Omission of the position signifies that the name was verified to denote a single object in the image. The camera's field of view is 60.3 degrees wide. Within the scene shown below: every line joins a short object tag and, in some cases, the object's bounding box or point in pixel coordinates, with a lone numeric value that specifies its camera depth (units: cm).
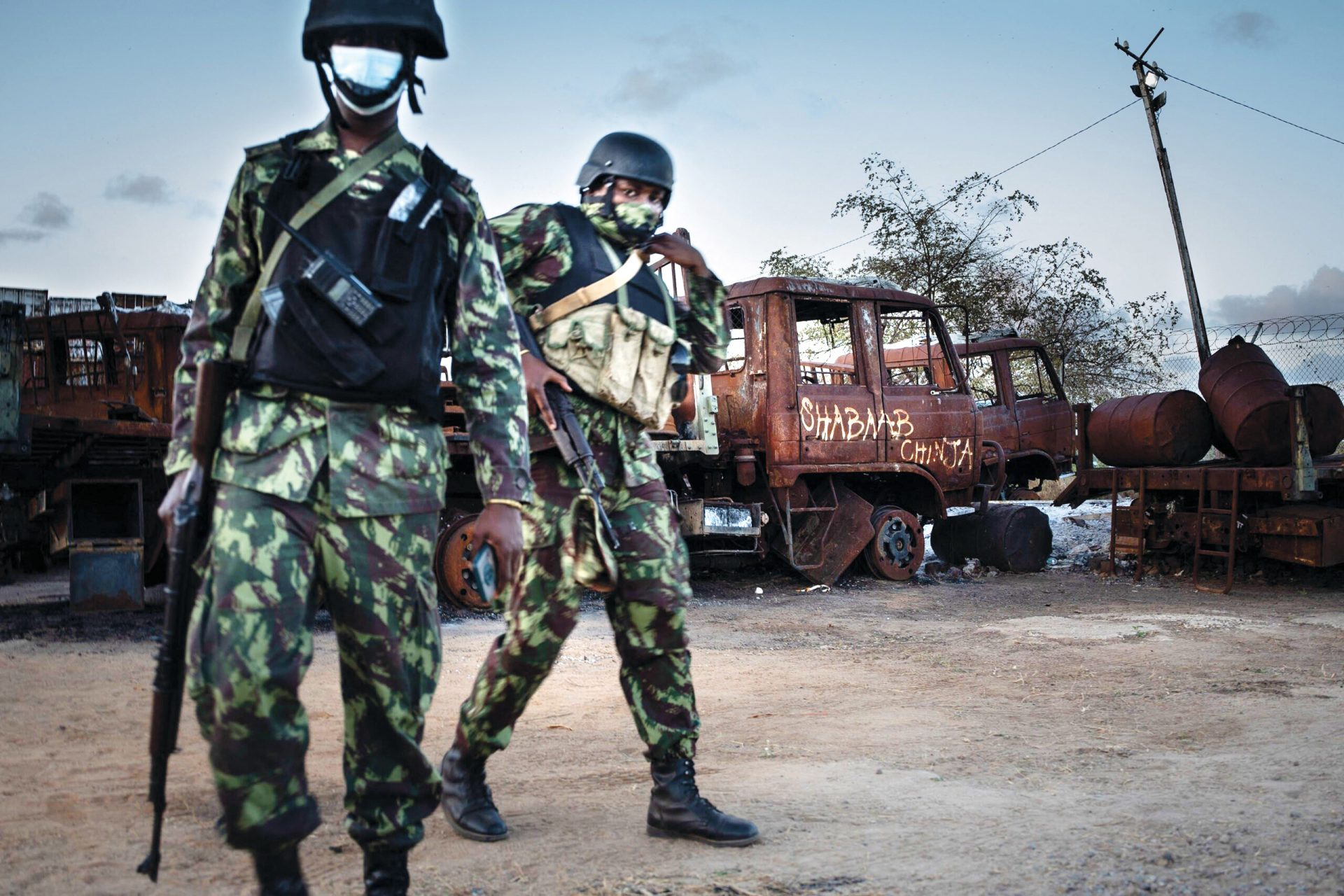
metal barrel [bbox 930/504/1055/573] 1157
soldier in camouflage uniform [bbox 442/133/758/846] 313
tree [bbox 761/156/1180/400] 2078
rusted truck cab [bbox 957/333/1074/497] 1350
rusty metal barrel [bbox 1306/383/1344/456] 1020
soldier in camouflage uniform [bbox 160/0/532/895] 209
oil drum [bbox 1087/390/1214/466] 1070
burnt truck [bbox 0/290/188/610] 724
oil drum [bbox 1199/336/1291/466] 1016
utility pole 1709
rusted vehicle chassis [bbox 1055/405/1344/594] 962
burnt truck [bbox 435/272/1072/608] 972
